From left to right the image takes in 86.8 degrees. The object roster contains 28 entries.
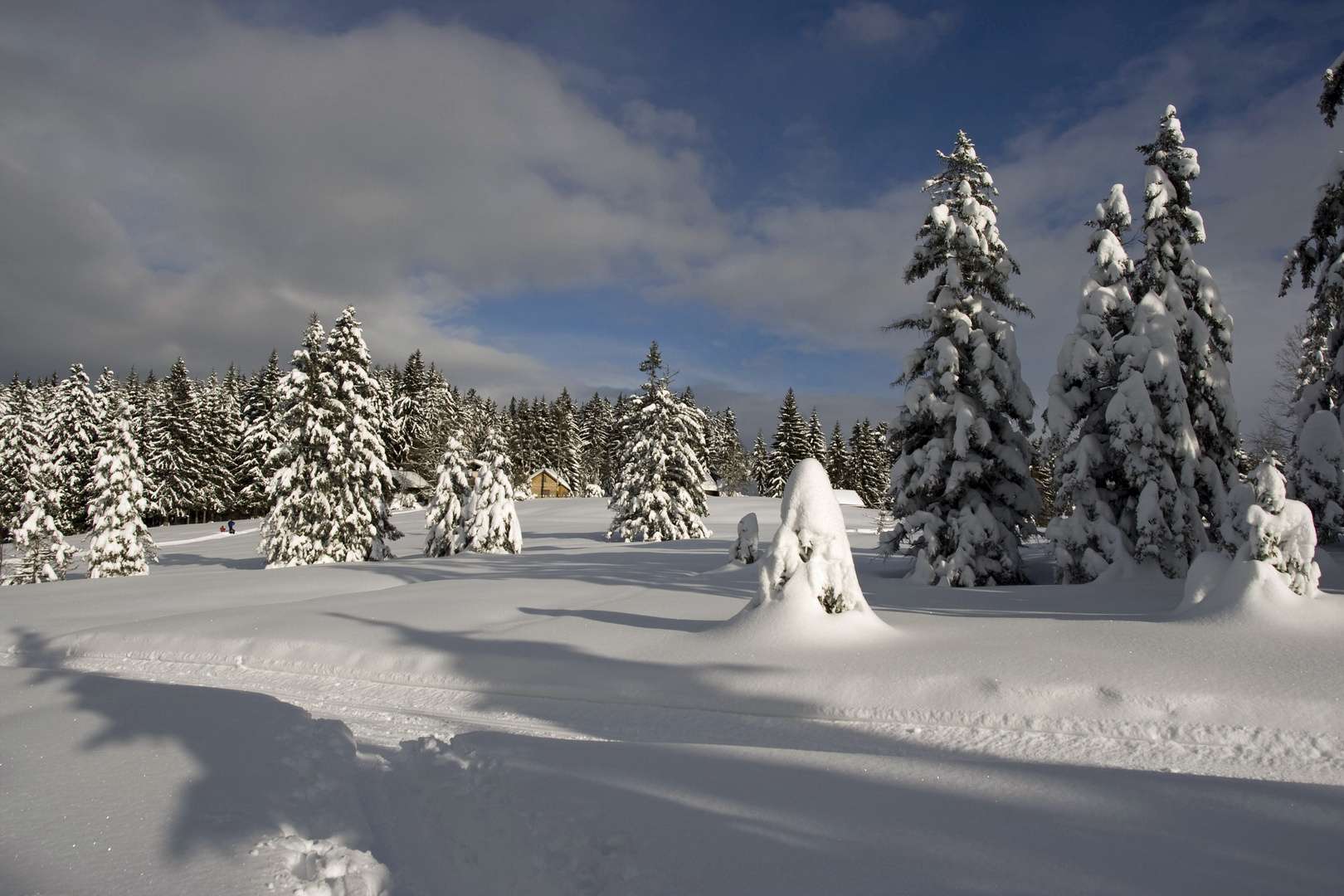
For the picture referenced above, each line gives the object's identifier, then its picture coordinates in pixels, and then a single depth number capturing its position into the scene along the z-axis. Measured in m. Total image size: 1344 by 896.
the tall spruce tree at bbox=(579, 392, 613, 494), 87.94
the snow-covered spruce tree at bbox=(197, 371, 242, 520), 58.16
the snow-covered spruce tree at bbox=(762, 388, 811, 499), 63.25
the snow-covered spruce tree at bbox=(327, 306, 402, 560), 27.42
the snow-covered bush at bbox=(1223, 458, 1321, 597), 8.21
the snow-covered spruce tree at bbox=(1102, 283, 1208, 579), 13.65
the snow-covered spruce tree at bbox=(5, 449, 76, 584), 26.38
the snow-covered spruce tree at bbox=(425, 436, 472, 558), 30.52
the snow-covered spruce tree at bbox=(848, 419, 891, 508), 68.06
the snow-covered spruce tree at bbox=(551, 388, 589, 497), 78.81
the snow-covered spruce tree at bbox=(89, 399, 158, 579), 27.80
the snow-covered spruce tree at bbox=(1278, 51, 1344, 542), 11.98
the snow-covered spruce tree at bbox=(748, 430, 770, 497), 75.94
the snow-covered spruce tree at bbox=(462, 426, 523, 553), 28.66
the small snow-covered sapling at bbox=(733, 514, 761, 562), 17.09
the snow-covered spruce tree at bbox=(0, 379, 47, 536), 43.05
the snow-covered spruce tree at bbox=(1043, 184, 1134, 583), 14.40
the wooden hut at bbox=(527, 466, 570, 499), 78.44
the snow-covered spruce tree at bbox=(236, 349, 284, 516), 51.06
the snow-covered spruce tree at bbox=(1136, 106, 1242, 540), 14.80
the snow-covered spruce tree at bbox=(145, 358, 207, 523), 54.78
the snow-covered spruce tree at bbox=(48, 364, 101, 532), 50.31
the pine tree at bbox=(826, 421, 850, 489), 68.69
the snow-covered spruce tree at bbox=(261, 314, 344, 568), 27.00
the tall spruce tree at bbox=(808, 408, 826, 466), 64.56
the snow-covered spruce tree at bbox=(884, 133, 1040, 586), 15.20
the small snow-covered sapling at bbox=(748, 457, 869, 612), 9.05
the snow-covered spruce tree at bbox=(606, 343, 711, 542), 35.88
